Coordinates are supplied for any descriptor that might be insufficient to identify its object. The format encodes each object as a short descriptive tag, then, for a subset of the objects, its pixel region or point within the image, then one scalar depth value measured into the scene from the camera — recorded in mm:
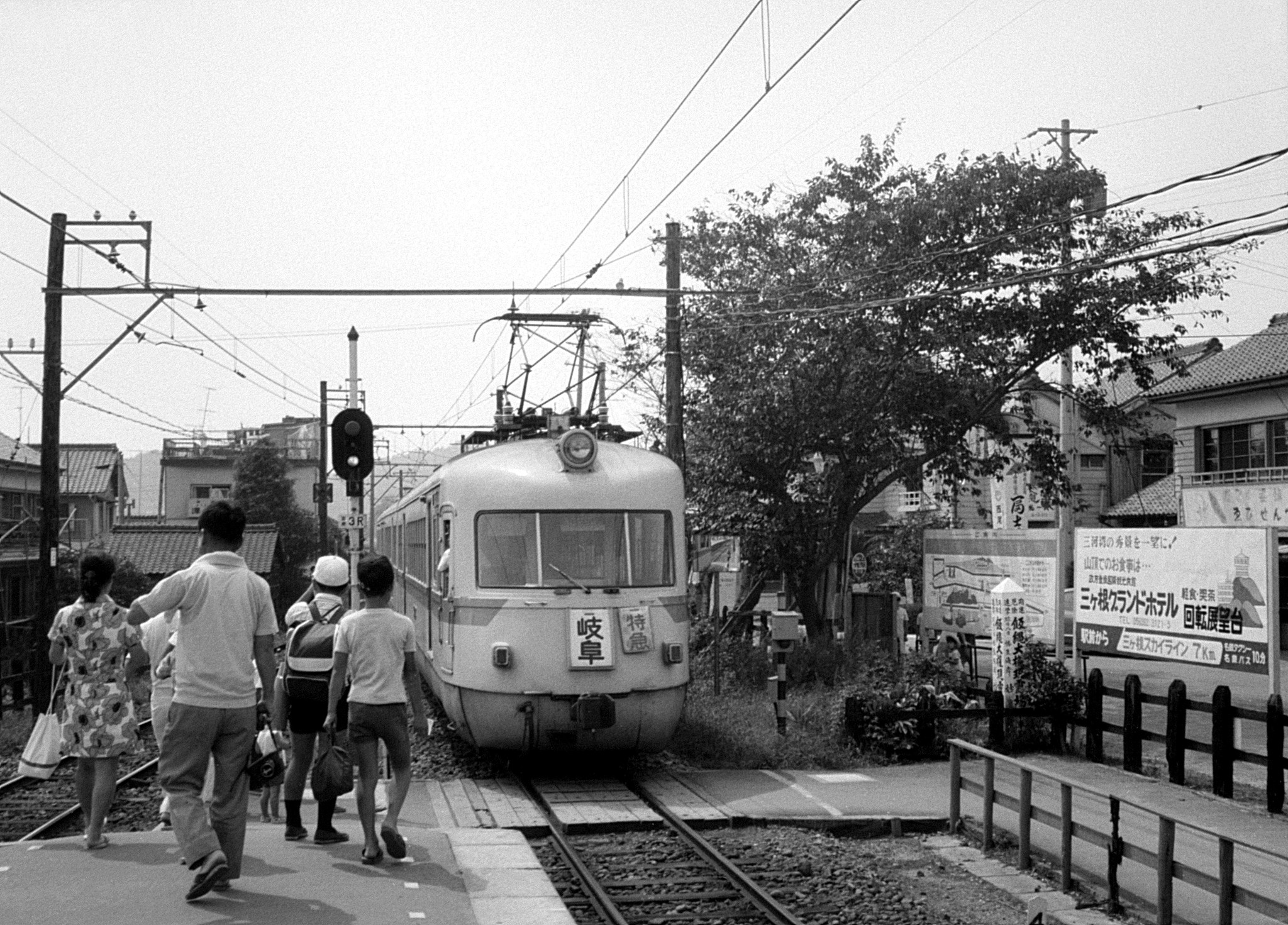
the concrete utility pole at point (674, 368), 17406
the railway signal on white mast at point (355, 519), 13234
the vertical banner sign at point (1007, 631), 14195
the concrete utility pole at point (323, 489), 46469
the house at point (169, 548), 40656
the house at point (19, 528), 37469
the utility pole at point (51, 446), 18125
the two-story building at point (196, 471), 72375
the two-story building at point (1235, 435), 33688
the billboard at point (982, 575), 15859
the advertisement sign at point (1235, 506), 32906
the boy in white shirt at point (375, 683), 7484
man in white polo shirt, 6258
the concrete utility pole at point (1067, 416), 21500
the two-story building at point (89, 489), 50656
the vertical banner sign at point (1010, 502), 24031
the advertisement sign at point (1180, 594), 12297
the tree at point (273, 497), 55375
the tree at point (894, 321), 20016
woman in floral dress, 7512
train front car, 11383
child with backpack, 8062
